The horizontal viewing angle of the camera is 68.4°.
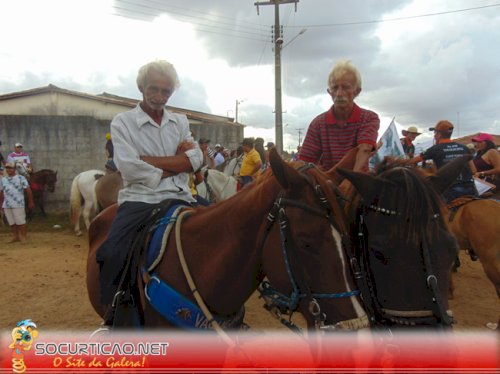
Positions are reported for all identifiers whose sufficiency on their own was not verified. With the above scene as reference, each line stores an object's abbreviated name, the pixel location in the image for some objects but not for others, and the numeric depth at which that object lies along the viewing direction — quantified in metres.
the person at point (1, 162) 12.66
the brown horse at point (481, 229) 5.02
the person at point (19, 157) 13.11
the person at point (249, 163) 9.27
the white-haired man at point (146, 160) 2.33
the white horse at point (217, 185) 8.97
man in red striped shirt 2.72
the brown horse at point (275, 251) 1.67
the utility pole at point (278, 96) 18.33
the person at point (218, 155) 13.96
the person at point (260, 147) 9.70
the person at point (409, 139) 8.98
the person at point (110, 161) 8.18
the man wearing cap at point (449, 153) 5.64
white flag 4.02
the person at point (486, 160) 6.53
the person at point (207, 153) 10.61
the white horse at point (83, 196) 11.30
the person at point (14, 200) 10.16
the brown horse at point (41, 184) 12.90
